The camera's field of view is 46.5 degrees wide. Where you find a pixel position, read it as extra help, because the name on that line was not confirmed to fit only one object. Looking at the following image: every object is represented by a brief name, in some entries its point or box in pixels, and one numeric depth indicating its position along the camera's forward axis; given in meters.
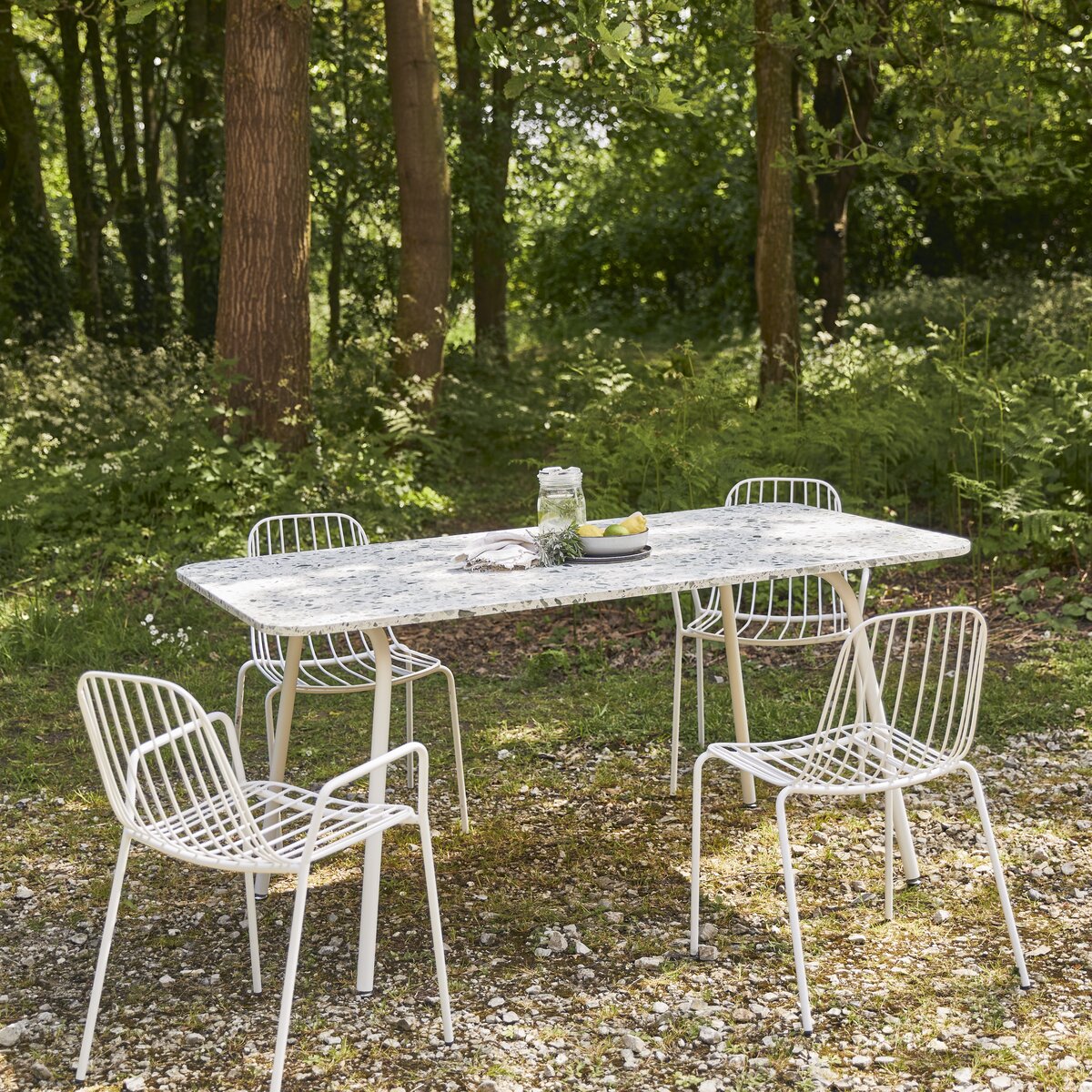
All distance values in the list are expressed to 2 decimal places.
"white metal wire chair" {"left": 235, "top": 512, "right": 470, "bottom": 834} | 4.11
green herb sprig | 3.75
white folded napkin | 3.73
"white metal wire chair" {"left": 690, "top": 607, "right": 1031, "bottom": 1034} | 3.07
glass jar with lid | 3.76
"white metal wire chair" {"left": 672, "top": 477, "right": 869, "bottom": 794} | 4.47
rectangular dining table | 3.22
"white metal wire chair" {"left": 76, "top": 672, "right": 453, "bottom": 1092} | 2.70
